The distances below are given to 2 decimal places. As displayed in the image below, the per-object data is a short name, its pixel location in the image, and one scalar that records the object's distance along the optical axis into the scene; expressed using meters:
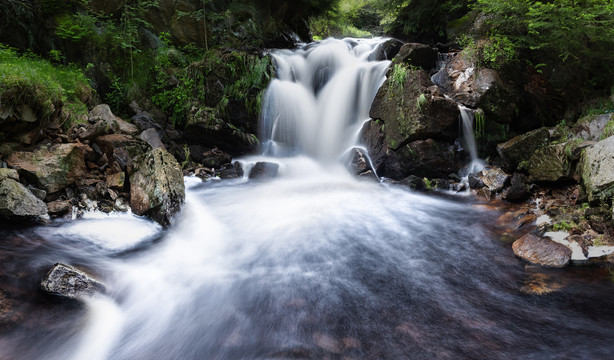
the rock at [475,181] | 6.57
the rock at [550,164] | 5.32
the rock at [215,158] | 7.98
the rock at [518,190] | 5.69
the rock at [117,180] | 4.96
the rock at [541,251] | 3.59
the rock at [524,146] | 6.14
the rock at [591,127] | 5.75
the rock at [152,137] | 6.81
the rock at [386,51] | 10.11
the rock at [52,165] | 4.19
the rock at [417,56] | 8.23
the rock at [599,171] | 3.97
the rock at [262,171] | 7.72
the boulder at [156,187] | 4.66
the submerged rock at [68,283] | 2.70
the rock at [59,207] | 4.12
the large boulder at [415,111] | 6.93
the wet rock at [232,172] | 7.60
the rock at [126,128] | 6.34
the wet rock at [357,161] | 7.70
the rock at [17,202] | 3.54
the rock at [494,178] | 6.28
